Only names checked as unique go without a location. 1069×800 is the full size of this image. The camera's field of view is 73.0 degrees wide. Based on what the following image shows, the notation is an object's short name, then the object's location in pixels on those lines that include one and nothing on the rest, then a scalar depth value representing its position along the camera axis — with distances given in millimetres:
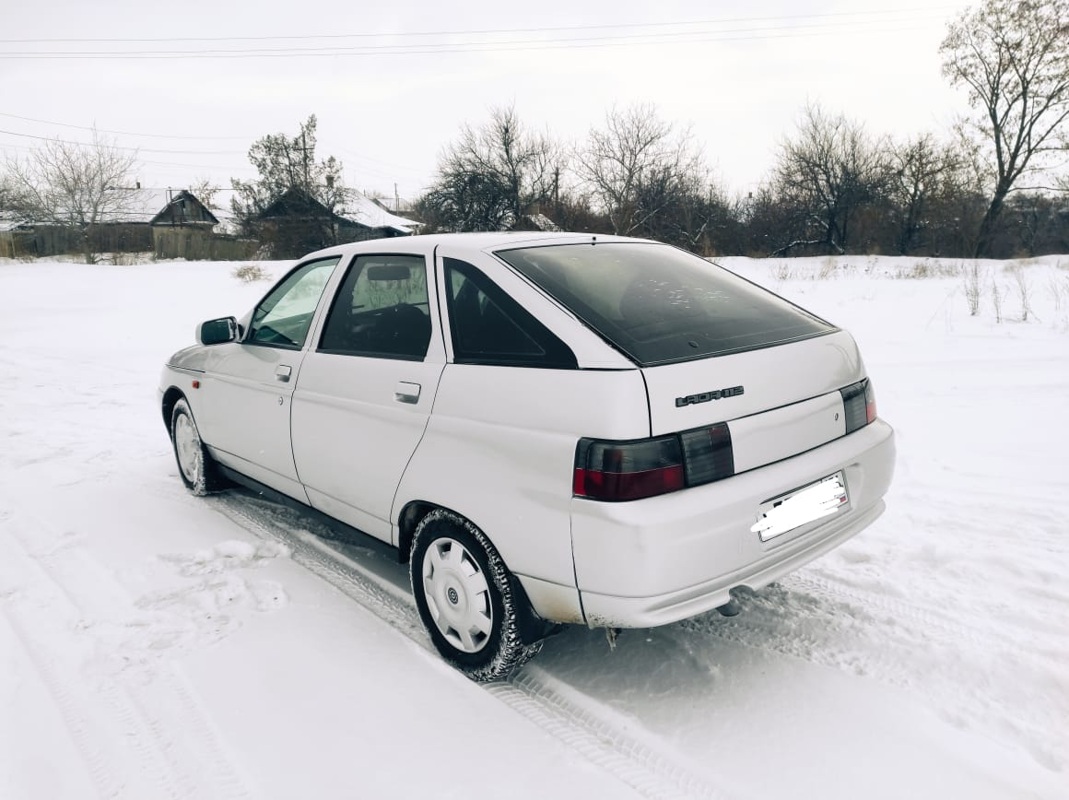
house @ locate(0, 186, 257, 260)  32156
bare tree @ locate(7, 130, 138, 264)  35625
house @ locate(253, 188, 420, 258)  32719
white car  2266
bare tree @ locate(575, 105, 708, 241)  29422
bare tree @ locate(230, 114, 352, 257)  33750
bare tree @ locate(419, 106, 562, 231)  31722
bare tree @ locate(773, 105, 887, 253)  30062
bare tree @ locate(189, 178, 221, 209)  53094
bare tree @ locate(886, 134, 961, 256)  28906
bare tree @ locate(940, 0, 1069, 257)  26672
